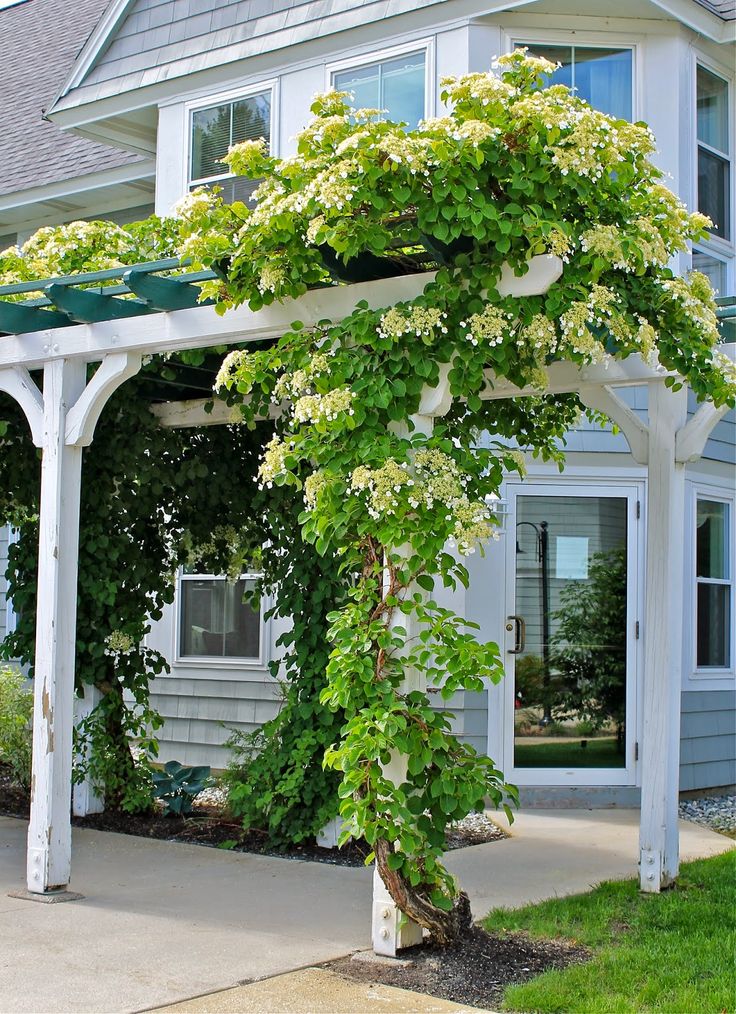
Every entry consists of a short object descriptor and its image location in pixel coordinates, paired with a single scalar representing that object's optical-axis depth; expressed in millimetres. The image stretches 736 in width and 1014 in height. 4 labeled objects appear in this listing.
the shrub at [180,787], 7535
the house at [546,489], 8547
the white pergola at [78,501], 5594
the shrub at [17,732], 8203
